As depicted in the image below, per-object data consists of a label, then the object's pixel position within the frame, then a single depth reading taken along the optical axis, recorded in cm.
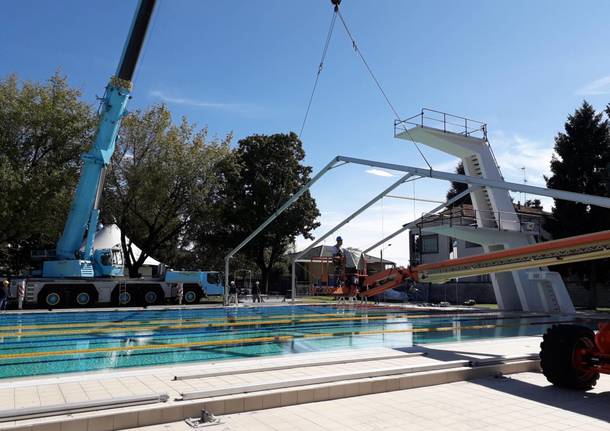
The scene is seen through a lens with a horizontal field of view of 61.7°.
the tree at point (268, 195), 4347
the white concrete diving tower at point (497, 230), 2502
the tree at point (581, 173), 3167
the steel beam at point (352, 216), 2353
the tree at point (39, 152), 2716
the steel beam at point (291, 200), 2240
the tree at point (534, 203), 5550
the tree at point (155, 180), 3291
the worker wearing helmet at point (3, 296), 2258
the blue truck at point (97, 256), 2270
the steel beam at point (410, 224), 2596
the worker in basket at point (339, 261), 2392
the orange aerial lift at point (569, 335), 743
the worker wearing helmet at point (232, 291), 3143
